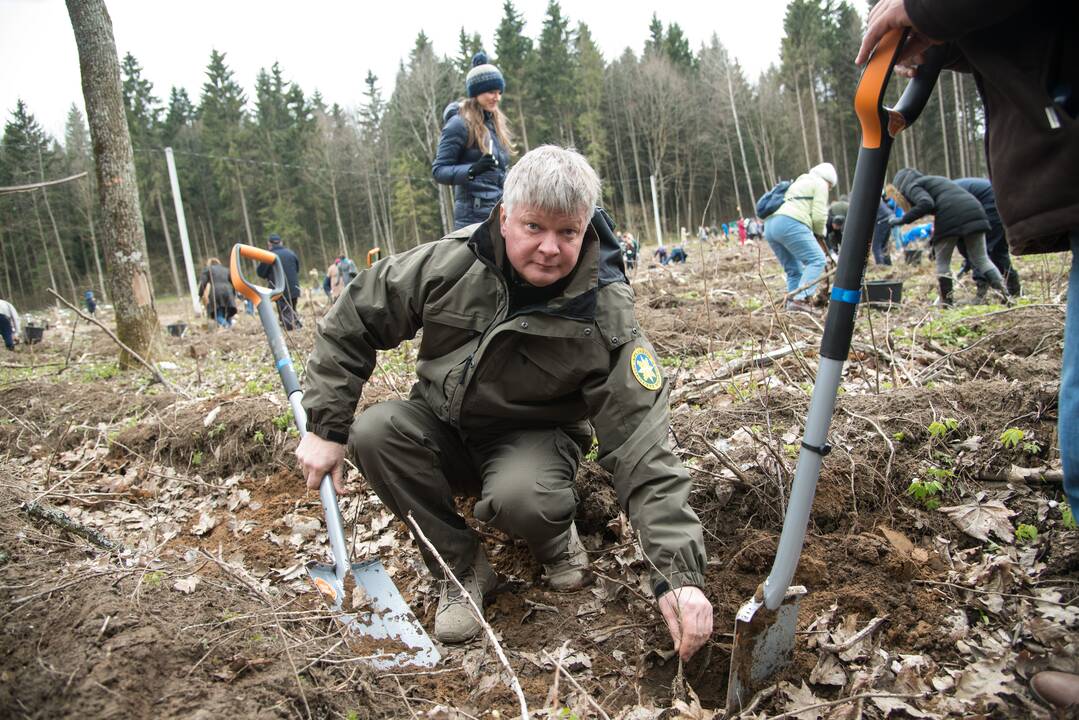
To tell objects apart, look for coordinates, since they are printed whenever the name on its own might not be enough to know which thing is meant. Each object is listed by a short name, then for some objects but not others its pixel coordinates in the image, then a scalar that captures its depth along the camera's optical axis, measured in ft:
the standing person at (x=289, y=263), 36.46
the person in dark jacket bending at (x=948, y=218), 21.06
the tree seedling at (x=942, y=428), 8.59
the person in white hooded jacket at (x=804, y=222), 22.12
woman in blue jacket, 14.62
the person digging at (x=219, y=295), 40.37
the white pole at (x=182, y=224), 60.39
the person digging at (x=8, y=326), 37.01
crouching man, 6.88
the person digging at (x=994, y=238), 22.74
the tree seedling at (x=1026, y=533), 7.20
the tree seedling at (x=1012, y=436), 7.85
